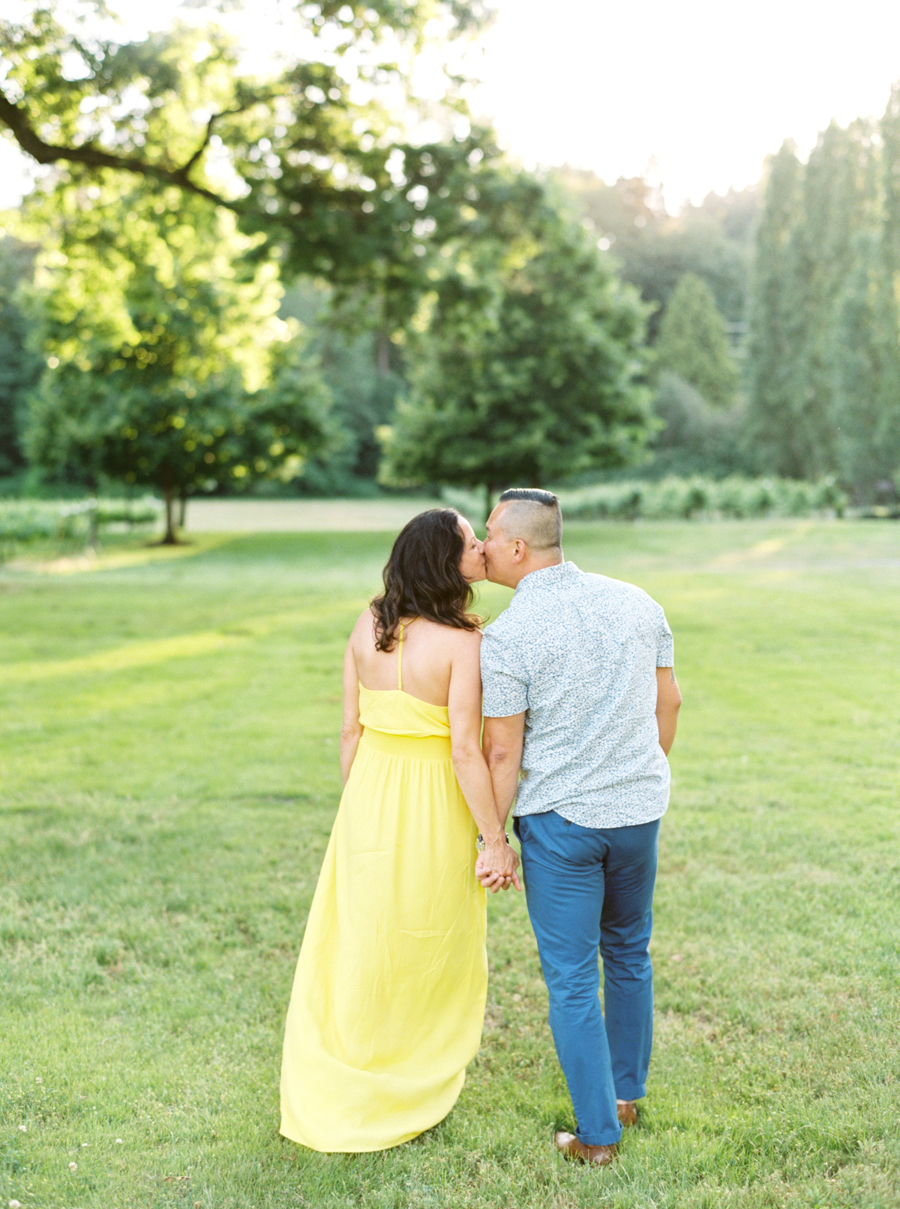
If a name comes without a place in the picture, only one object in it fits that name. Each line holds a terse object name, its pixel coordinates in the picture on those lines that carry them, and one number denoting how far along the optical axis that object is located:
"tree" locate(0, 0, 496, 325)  13.32
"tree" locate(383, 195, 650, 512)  29.75
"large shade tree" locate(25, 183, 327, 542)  17.31
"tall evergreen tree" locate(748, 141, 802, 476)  47.78
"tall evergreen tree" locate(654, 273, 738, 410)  57.84
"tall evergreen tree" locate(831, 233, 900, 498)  37.72
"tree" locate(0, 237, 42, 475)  59.75
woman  3.28
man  3.11
